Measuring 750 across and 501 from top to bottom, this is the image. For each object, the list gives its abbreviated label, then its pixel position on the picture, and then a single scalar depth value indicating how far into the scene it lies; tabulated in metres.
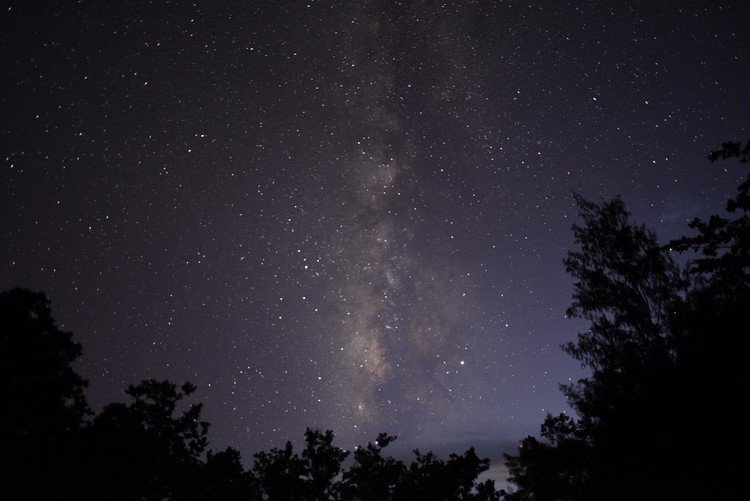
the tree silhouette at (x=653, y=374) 12.17
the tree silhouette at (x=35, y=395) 12.67
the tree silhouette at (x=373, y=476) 21.20
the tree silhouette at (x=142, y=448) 14.00
